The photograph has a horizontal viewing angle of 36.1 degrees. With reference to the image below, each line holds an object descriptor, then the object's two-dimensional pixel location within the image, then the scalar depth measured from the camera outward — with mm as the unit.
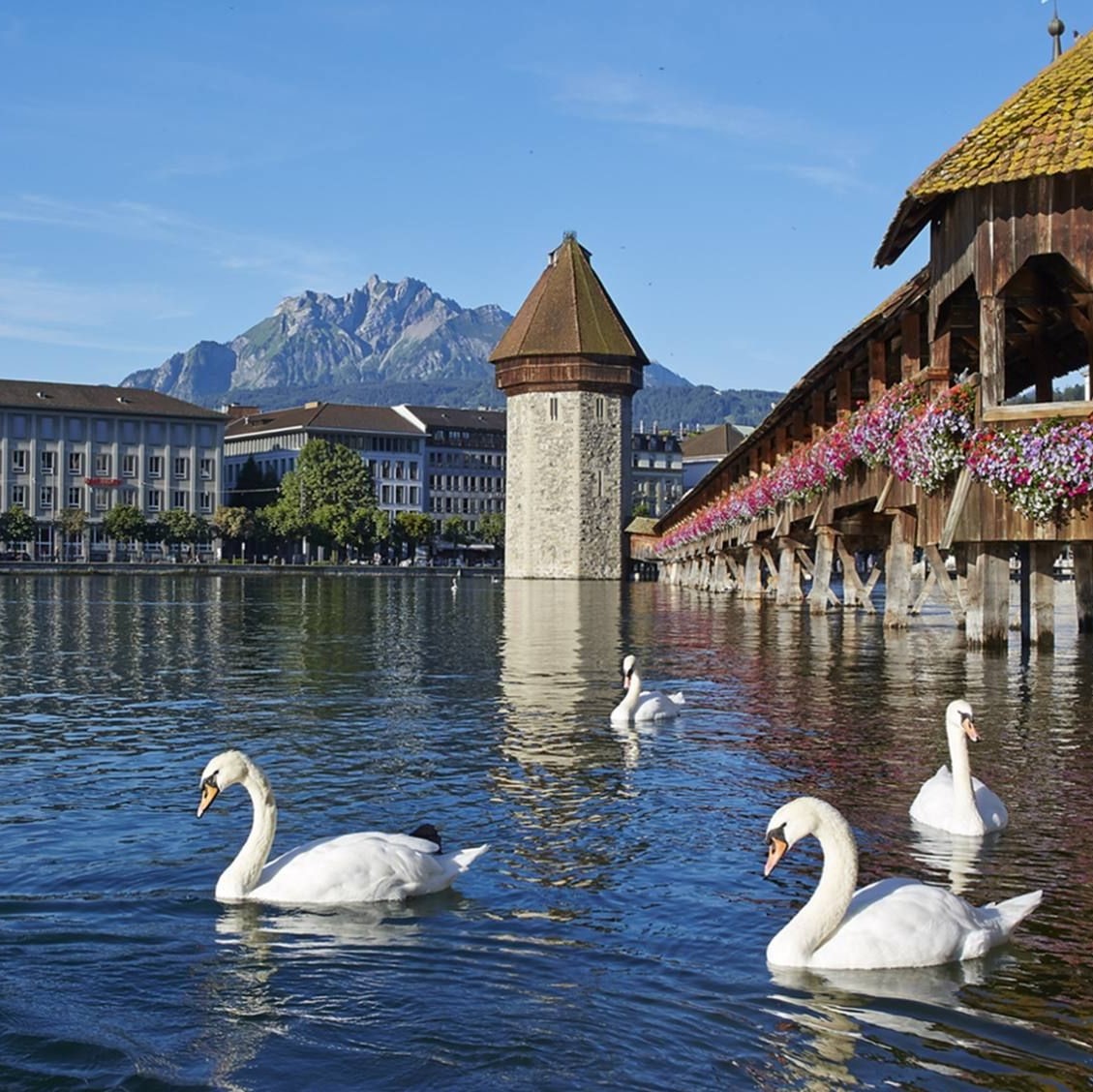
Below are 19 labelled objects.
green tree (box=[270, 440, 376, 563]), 129750
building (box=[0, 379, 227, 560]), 129750
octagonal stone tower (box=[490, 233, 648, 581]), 95438
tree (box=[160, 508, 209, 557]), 128750
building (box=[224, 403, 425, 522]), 151375
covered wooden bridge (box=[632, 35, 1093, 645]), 18703
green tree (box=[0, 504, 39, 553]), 122938
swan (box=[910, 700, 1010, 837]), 9578
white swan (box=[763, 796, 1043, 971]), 6816
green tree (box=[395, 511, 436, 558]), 141750
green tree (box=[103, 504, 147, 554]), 125625
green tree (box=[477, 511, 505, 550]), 160375
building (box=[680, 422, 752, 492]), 176625
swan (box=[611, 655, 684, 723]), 15594
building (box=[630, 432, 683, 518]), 170000
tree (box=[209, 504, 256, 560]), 133750
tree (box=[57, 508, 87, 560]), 127250
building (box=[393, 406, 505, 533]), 162250
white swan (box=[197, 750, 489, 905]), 8109
